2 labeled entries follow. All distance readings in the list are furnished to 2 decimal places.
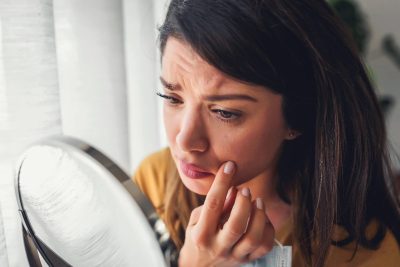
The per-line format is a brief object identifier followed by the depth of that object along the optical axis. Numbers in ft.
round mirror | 1.04
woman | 1.72
